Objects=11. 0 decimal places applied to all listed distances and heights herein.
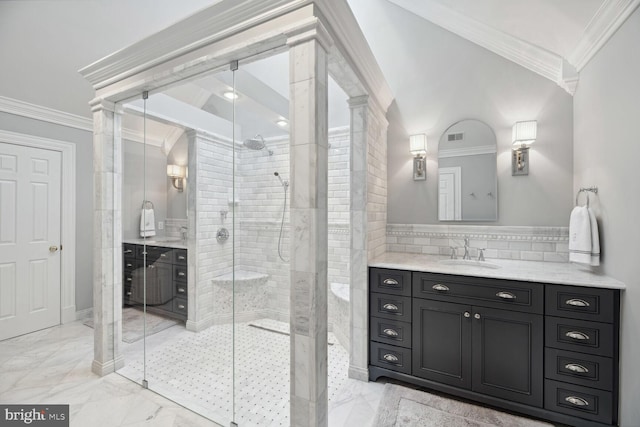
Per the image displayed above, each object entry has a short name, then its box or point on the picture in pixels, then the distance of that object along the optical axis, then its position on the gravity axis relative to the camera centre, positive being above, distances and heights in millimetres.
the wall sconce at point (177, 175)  2178 +295
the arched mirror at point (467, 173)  2637 +383
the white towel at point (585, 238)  1918 -180
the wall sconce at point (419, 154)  2809 +600
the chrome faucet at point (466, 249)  2609 -350
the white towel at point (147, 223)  2361 -96
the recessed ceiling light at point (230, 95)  1902 +808
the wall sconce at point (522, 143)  2426 +620
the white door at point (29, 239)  3031 -313
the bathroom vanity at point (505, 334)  1716 -861
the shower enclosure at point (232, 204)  1458 +55
